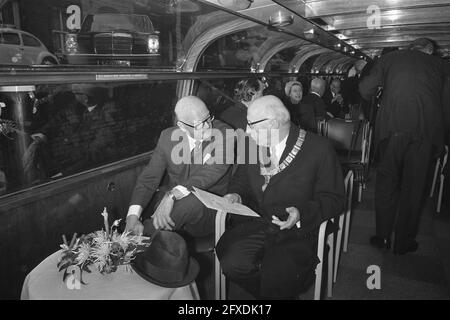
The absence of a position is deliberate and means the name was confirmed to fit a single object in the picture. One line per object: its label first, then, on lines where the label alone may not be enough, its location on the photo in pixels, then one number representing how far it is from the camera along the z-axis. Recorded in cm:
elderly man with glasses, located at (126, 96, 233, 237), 280
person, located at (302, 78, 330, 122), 599
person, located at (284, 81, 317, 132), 539
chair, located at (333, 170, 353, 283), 320
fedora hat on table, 190
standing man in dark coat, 331
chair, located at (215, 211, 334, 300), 243
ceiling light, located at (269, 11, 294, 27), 386
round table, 179
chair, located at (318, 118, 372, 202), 501
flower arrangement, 192
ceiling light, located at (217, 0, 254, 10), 314
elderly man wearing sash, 243
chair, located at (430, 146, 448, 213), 475
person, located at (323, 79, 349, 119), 798
